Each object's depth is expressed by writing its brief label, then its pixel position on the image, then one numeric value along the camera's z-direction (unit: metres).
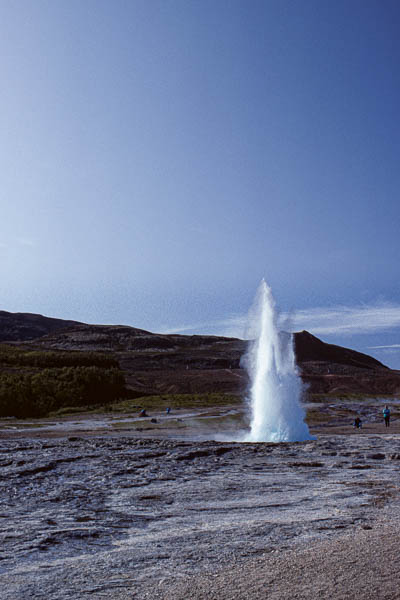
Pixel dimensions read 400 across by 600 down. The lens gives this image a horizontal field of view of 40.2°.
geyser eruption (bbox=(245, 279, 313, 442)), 29.23
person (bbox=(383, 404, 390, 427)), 35.59
